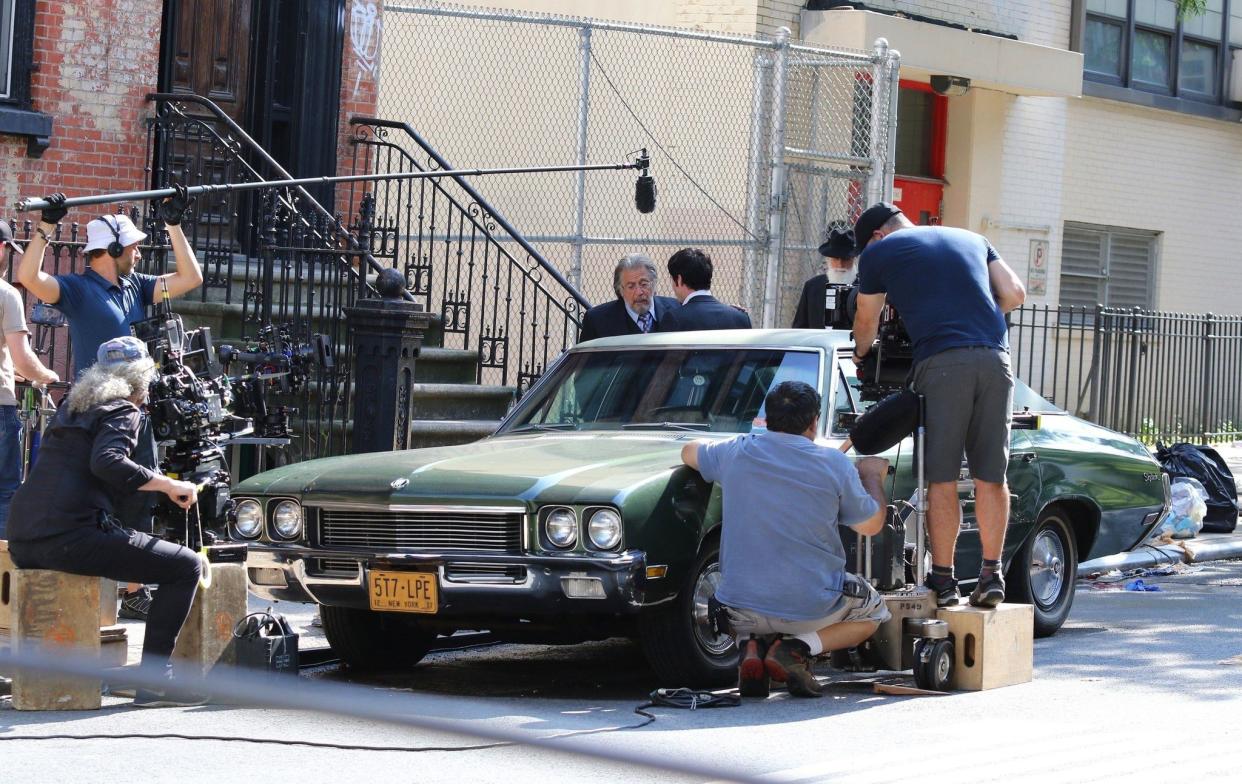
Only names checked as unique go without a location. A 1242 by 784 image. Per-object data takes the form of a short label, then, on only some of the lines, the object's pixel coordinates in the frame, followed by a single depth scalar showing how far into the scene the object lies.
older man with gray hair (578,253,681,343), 20.03
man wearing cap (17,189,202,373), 16.94
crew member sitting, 13.56
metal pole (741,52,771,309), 28.98
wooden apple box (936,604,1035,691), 14.65
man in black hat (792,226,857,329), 17.11
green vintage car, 13.62
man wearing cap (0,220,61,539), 17.75
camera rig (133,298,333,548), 14.97
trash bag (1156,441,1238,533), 28.36
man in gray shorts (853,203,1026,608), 15.04
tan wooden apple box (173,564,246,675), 14.27
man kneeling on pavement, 13.71
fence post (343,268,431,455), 18.80
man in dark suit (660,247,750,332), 19.69
